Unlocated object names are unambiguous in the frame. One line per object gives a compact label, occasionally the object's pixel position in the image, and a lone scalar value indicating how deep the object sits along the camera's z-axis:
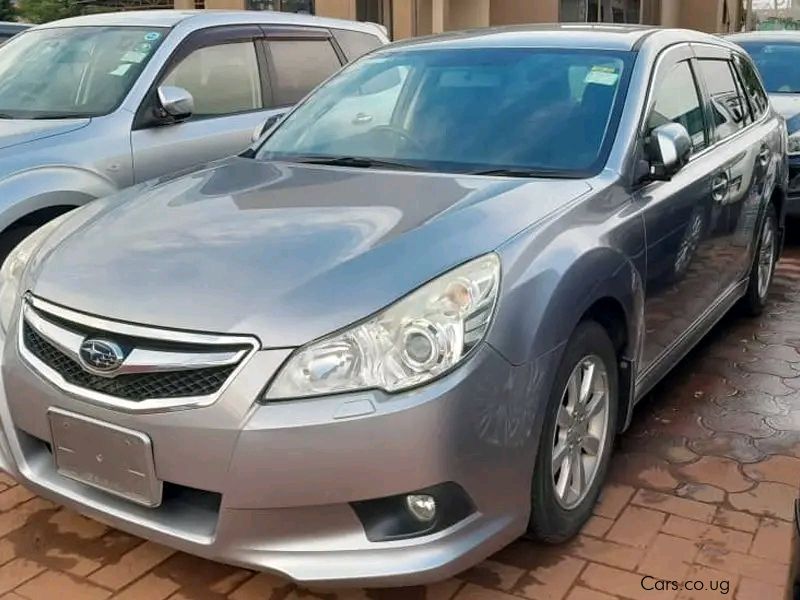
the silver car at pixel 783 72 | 7.17
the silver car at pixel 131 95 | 4.51
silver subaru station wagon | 2.29
